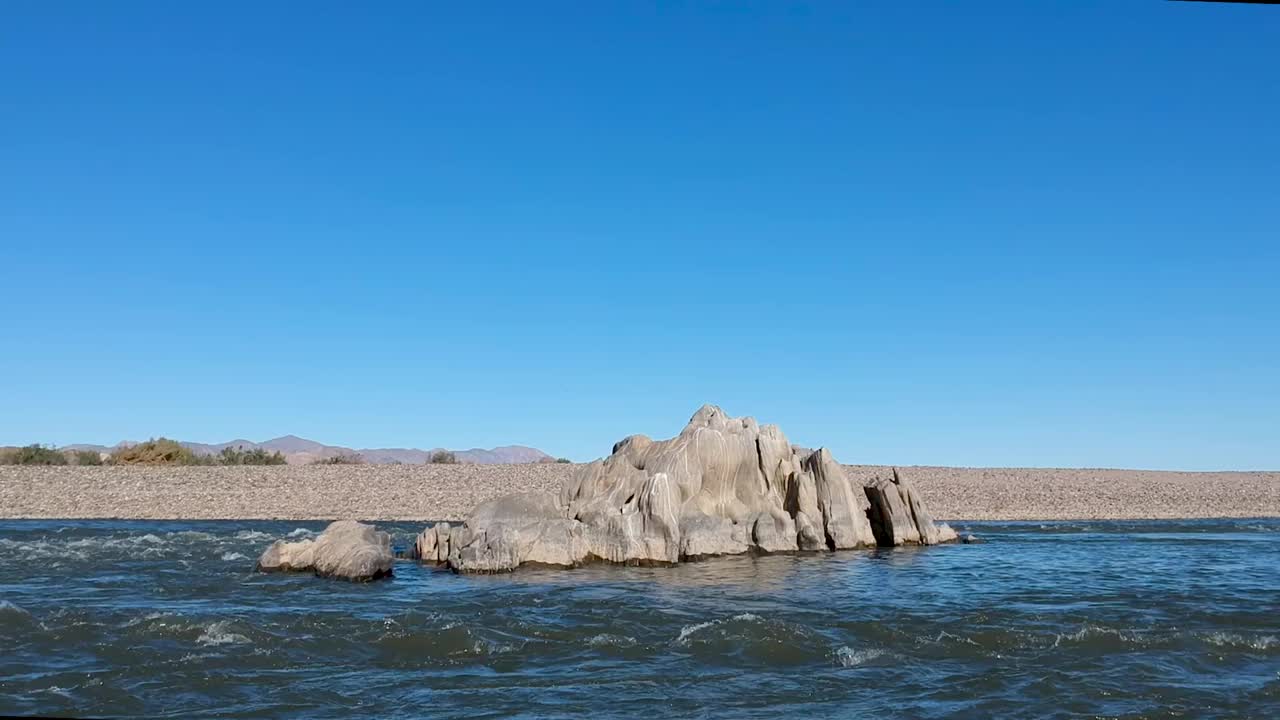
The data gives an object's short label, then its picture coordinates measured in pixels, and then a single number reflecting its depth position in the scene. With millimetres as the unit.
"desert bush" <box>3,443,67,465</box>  63250
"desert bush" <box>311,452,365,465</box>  69319
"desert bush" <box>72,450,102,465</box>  64375
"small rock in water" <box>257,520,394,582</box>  24641
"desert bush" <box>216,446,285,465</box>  66000
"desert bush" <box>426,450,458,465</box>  73875
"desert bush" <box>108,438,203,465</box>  63062
